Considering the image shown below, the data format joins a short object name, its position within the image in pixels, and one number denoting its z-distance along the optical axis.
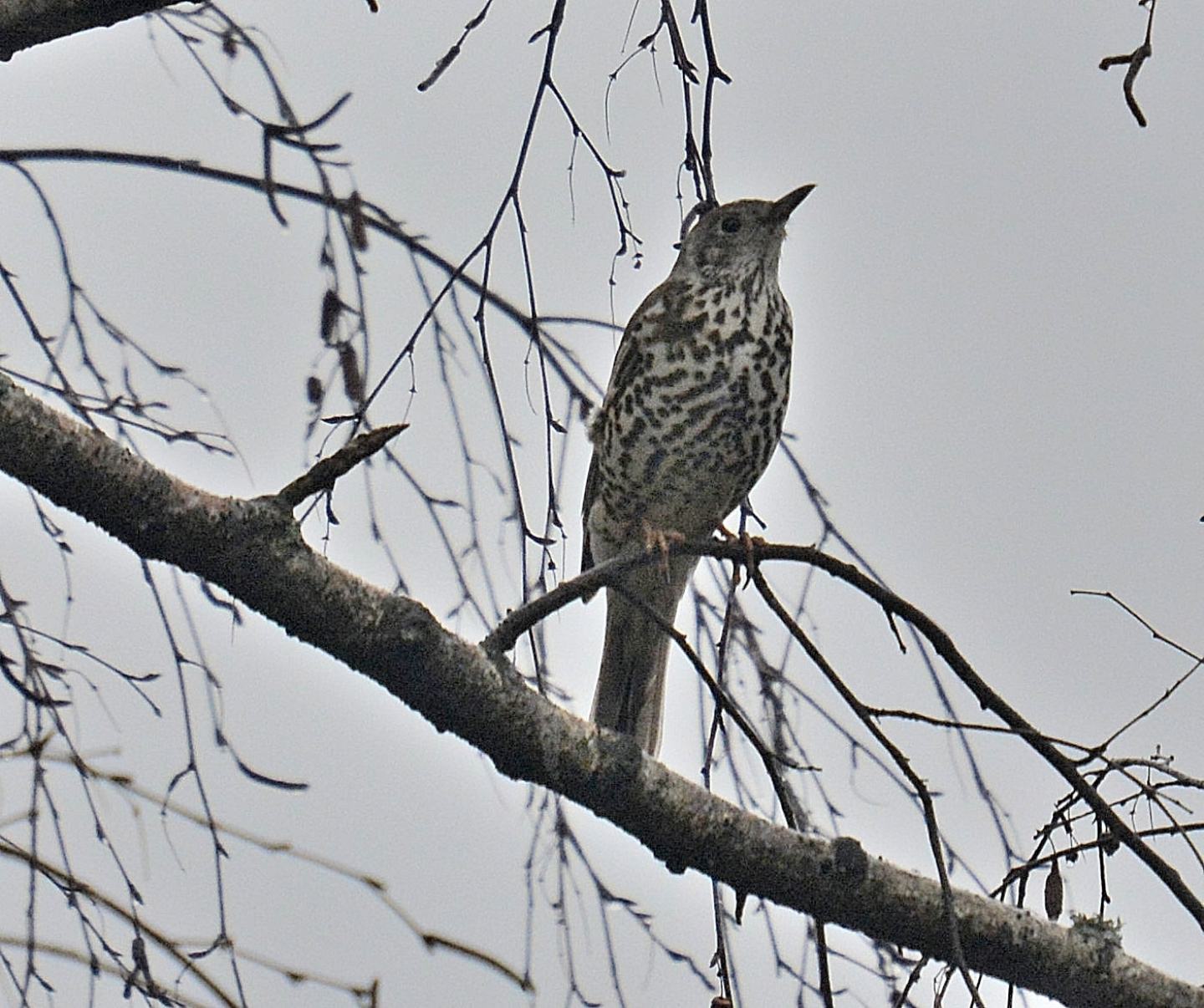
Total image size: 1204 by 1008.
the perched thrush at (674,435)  9.24
